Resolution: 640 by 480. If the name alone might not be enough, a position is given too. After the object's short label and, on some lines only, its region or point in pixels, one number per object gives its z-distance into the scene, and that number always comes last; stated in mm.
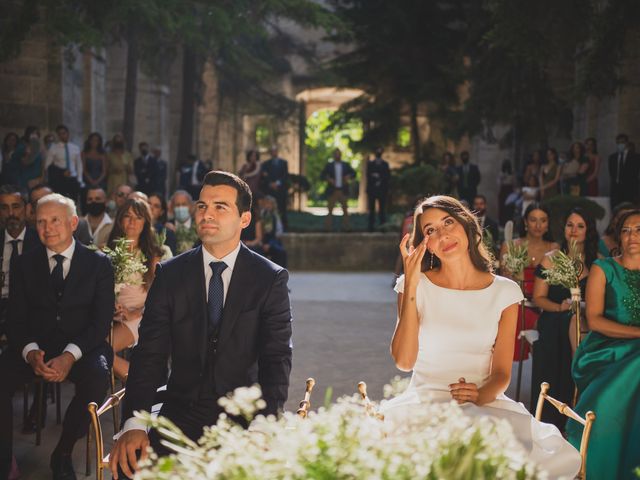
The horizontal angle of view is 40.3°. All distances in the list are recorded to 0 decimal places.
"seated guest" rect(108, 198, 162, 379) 5891
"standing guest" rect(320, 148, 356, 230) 18172
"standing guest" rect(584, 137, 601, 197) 13742
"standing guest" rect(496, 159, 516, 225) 18484
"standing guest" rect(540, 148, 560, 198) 14504
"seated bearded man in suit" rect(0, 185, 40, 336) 6328
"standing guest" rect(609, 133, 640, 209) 12875
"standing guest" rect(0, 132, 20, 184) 12773
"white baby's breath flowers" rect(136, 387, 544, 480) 1636
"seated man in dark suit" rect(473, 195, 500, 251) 11867
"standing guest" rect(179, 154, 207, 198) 17969
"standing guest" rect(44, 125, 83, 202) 13797
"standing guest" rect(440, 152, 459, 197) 17859
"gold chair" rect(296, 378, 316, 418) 2879
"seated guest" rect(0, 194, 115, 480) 4875
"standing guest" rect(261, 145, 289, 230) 17969
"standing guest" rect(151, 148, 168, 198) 17480
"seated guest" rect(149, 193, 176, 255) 8512
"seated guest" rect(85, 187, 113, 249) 8547
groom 3506
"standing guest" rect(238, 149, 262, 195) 17578
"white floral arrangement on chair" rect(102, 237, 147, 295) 5602
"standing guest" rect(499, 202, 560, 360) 6892
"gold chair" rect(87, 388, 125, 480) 3107
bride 3477
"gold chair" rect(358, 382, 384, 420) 2717
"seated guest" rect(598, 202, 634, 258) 6461
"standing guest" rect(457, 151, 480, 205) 18031
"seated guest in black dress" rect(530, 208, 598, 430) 5754
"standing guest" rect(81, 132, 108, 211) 14633
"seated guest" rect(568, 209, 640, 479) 4145
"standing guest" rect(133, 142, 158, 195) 17203
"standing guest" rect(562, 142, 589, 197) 13749
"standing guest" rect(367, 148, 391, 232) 18234
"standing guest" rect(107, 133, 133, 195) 15023
